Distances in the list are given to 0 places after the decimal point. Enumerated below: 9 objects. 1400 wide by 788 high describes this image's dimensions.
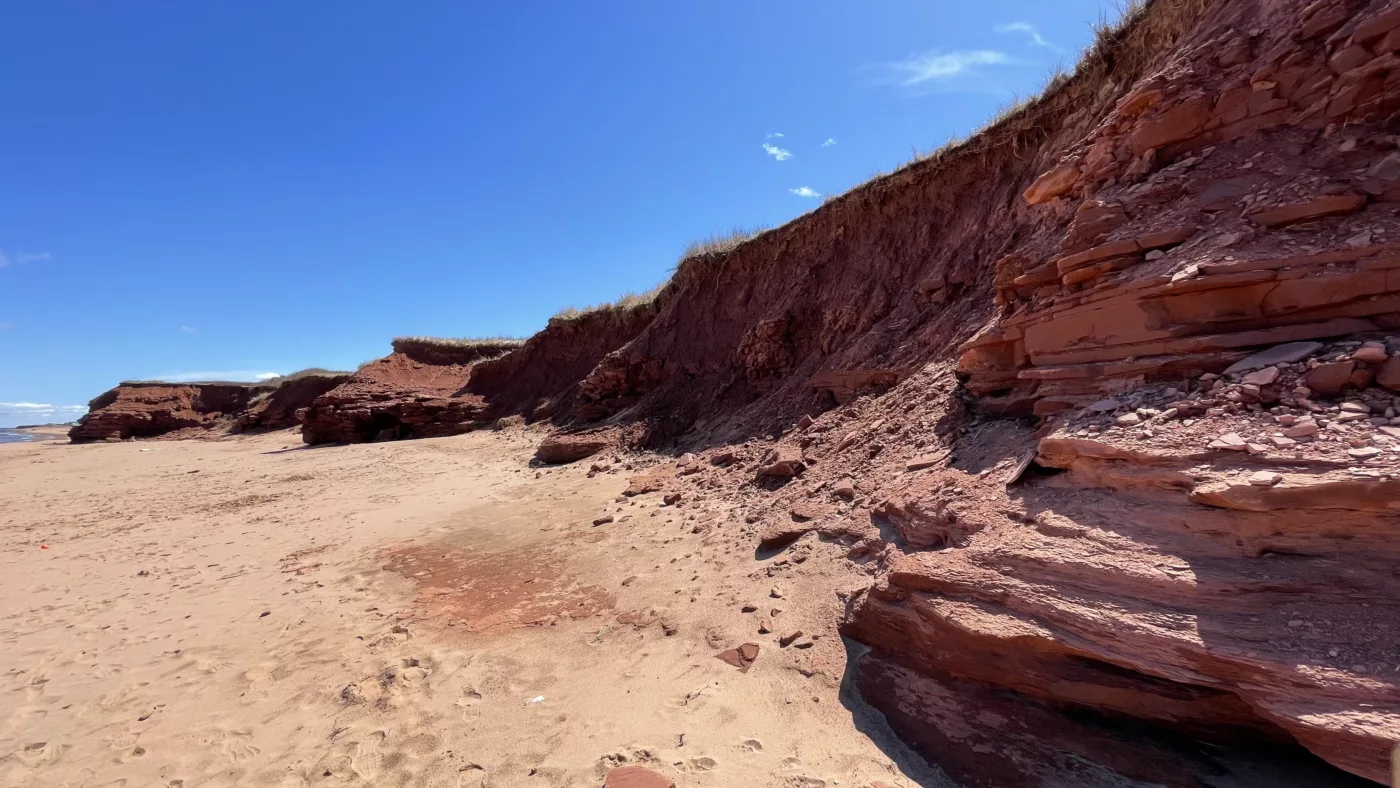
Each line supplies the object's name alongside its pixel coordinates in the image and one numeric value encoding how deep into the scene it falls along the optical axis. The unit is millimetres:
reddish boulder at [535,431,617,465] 11820
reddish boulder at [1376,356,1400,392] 2580
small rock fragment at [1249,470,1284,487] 2455
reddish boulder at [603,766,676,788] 2650
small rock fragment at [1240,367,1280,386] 2912
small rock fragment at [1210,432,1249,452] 2676
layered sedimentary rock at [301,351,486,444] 19969
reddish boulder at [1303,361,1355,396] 2709
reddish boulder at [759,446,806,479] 6836
